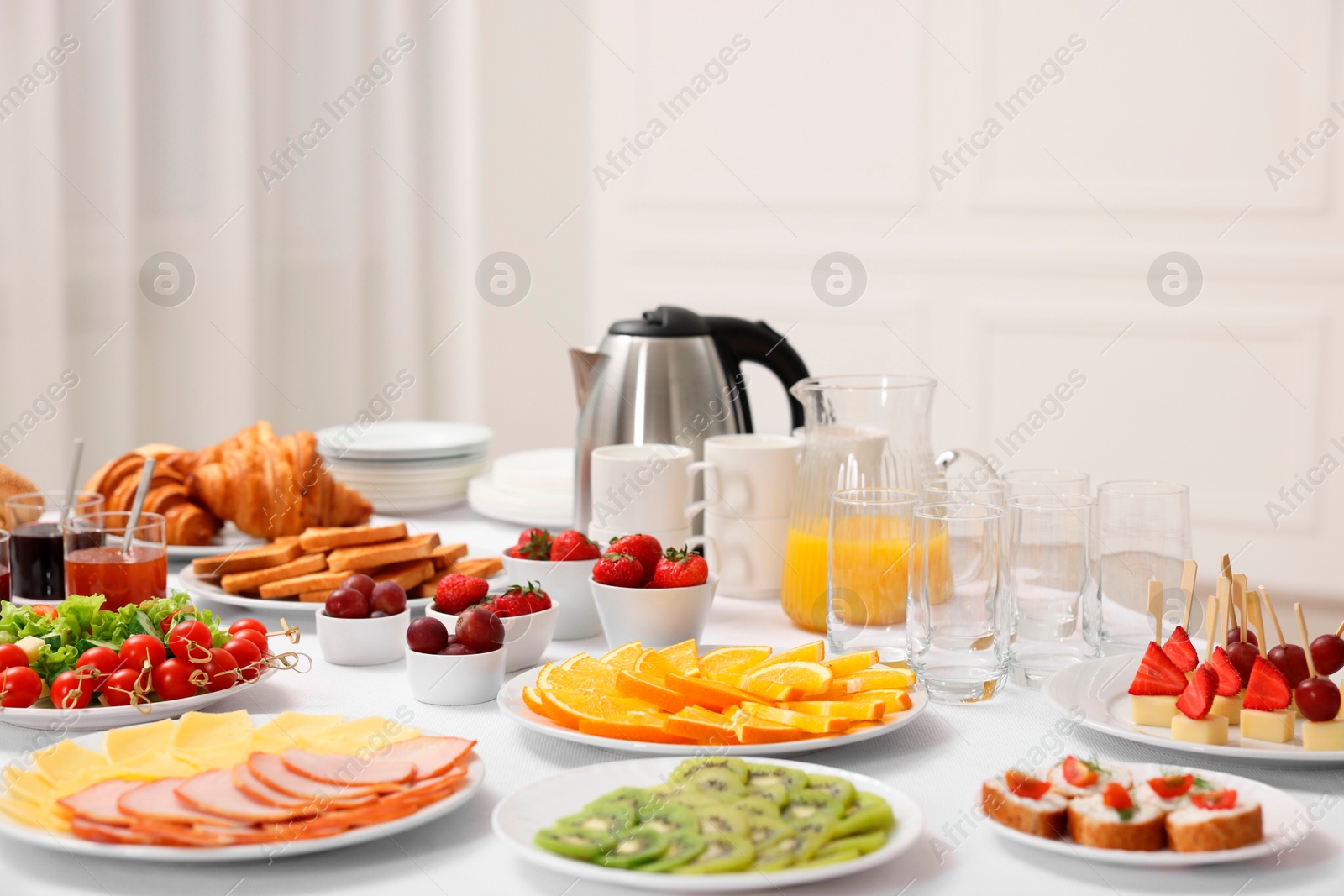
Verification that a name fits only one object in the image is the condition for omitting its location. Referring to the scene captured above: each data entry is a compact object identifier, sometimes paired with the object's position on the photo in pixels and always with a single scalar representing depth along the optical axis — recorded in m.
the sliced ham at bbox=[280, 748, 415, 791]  1.78
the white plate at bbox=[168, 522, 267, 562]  2.39
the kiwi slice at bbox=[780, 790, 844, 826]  1.75
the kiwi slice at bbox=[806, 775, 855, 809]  1.76
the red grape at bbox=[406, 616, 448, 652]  1.99
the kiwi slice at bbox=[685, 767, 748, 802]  1.77
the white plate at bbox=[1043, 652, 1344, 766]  1.84
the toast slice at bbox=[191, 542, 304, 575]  2.21
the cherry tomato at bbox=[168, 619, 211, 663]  1.96
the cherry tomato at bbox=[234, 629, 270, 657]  2.01
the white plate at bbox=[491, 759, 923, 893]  1.70
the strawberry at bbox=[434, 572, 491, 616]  2.05
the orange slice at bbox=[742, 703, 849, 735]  1.88
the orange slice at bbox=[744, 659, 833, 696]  1.92
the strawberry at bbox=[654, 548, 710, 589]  2.07
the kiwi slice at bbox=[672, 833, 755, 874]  1.70
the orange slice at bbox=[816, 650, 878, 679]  1.95
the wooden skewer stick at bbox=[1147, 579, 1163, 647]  1.97
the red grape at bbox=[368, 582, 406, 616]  2.09
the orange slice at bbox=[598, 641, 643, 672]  1.98
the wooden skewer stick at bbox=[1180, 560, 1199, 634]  1.91
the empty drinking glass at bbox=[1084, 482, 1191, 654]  1.99
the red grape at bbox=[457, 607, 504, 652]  1.99
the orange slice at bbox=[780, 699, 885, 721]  1.89
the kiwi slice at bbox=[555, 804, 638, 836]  1.74
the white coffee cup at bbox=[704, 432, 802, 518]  2.27
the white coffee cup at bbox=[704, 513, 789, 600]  2.28
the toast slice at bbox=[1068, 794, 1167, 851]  1.74
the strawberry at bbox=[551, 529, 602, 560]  2.15
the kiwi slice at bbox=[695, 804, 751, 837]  1.73
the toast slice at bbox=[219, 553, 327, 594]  2.19
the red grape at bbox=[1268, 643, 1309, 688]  1.91
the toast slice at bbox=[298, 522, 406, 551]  2.22
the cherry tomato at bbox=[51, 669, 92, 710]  1.92
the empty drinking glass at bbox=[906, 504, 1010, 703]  1.94
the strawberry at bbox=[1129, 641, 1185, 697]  1.90
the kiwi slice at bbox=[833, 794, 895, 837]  1.74
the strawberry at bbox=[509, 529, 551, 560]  2.15
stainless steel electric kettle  2.36
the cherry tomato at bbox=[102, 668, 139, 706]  1.93
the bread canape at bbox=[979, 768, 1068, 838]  1.75
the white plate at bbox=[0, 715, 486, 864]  1.72
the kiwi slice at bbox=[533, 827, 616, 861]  1.72
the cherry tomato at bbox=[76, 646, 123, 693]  1.94
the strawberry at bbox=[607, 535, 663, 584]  2.09
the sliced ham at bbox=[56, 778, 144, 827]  1.74
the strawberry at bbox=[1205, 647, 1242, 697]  1.89
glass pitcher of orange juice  2.17
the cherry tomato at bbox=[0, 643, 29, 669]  1.94
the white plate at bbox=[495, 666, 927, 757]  1.86
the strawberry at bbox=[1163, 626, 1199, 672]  1.91
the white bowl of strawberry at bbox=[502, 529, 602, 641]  2.14
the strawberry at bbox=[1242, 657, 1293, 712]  1.88
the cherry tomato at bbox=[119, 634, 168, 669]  1.95
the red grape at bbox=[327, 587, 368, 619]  2.08
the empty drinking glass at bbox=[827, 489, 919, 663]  2.04
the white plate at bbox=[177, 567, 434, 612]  2.18
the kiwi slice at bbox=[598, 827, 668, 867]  1.71
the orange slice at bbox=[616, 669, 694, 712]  1.91
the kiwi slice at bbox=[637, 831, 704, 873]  1.70
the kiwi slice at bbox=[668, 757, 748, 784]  1.80
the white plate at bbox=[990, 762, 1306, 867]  1.72
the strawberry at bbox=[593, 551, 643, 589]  2.07
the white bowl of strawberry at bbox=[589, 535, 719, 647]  2.07
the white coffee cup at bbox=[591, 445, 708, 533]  2.25
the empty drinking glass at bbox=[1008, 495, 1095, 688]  1.99
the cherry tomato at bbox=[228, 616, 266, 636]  2.02
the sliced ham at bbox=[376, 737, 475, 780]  1.80
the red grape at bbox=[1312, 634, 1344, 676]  1.91
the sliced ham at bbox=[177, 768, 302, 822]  1.74
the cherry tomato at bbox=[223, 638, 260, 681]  1.98
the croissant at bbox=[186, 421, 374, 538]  2.42
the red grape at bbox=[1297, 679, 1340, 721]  1.85
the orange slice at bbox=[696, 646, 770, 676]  1.99
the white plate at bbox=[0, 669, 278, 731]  1.91
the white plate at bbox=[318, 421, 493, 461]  2.62
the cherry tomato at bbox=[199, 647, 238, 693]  1.96
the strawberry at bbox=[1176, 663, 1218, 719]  1.87
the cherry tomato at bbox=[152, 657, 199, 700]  1.94
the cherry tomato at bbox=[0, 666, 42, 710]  1.92
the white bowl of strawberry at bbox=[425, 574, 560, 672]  2.04
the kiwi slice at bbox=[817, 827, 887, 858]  1.72
